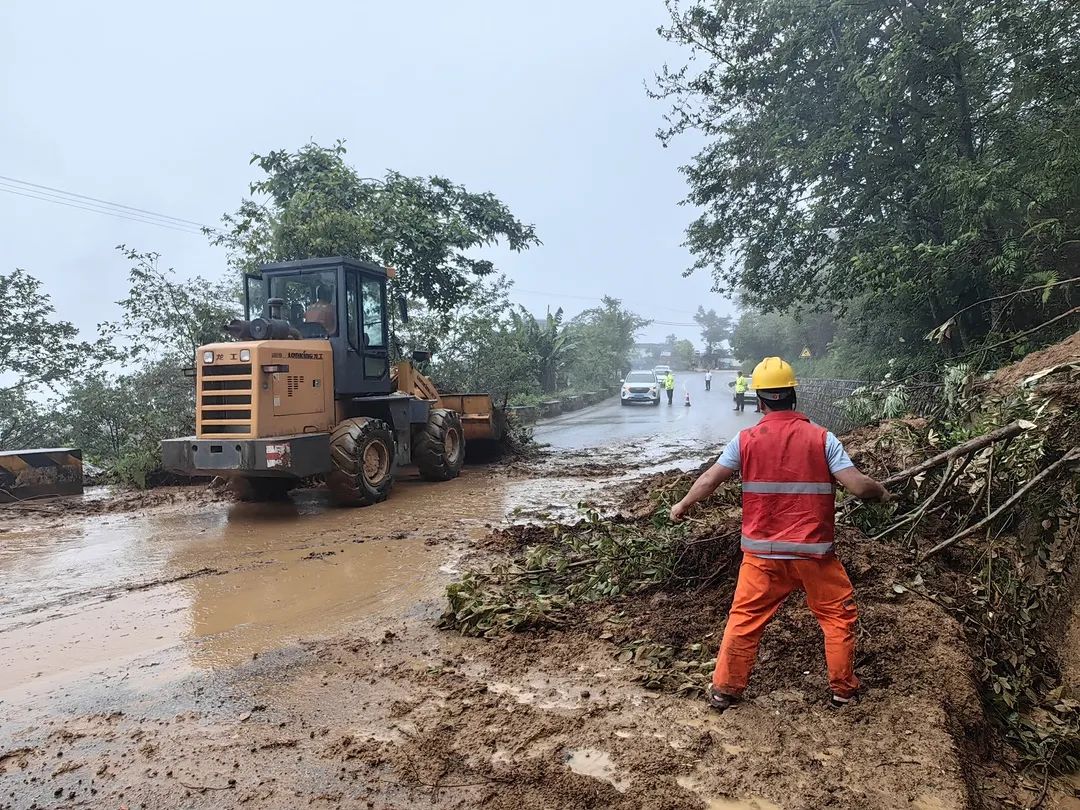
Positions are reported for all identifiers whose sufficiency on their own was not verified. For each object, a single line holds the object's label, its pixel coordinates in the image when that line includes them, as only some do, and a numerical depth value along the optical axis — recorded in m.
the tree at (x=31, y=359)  12.74
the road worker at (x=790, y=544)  3.17
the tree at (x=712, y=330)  90.38
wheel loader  7.46
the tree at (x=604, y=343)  39.41
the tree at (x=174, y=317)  13.84
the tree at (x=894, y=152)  10.66
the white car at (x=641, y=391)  29.41
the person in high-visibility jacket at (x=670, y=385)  28.84
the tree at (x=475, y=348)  19.23
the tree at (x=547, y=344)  29.53
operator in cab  8.70
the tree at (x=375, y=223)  13.41
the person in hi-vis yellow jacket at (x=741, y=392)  23.49
